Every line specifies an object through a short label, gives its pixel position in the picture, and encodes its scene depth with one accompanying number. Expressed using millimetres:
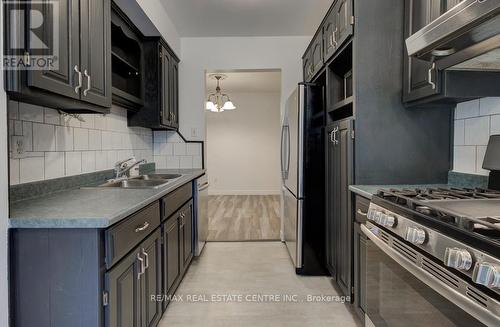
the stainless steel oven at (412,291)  893
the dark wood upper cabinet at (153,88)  2969
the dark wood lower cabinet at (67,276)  1169
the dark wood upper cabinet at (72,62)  1164
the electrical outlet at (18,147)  1492
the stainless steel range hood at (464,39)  1136
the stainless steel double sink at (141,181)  2330
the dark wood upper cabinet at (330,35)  2055
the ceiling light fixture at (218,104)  5609
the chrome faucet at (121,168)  2533
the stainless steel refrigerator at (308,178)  2652
